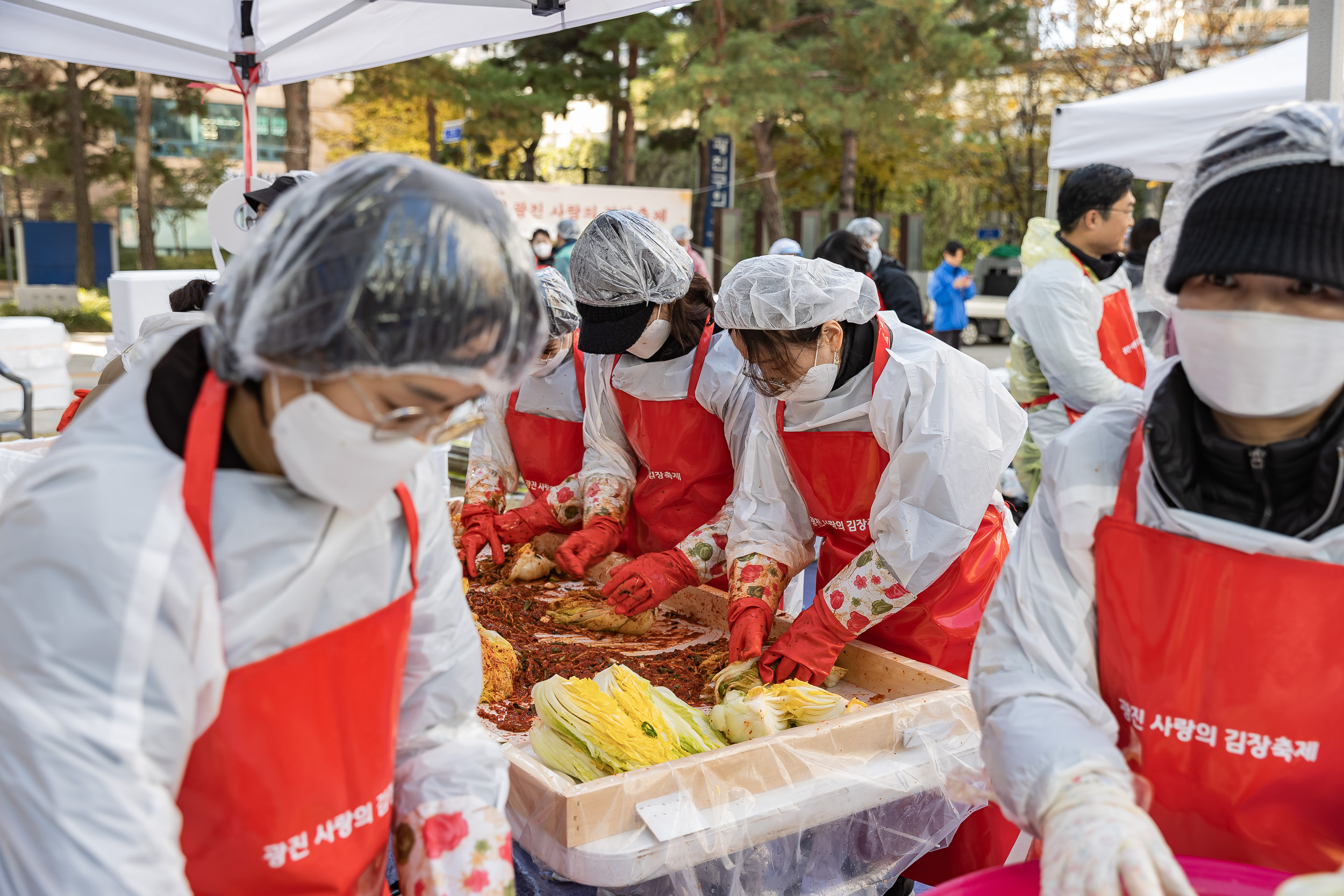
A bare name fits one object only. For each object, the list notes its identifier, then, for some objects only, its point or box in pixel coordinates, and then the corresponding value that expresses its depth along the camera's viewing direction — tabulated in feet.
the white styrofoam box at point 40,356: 30.40
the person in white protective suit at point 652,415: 10.09
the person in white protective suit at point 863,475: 8.32
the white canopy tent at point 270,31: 14.38
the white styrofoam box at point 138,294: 19.47
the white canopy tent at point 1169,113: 21.63
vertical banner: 55.21
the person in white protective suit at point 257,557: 3.36
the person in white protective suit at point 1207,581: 4.28
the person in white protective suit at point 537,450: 11.93
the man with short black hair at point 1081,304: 15.83
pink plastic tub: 4.39
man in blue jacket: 41.83
